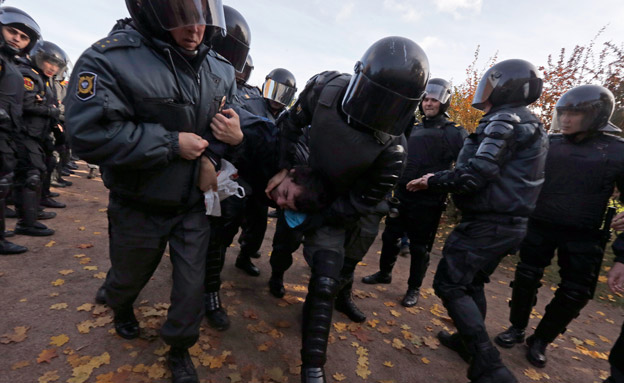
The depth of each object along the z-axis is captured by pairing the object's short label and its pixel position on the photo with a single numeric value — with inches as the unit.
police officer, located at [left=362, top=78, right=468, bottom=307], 152.8
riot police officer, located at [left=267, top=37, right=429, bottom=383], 82.0
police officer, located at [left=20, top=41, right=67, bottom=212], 170.6
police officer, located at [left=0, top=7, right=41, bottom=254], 140.3
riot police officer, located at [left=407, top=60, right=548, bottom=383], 97.1
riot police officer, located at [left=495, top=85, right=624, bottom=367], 112.9
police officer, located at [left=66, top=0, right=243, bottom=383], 64.7
